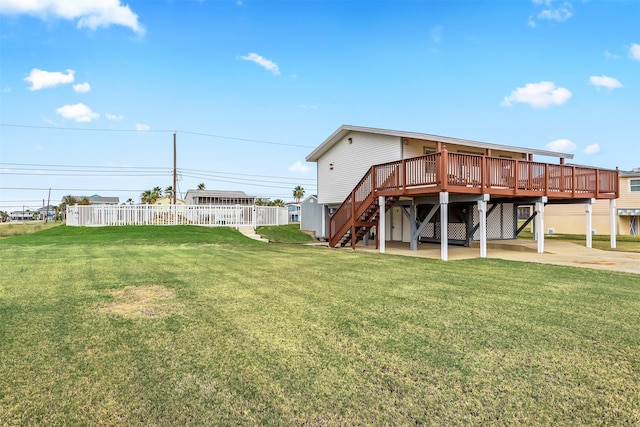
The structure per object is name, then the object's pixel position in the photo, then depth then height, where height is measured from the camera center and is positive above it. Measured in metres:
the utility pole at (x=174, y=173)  32.06 +3.60
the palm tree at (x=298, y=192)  87.56 +5.13
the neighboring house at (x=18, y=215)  91.01 -0.34
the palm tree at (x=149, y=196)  58.77 +2.94
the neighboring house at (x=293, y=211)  58.03 +0.43
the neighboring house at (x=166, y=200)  53.52 +1.96
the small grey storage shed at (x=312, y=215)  22.38 -0.09
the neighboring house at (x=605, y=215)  24.66 -0.11
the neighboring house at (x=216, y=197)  51.59 +2.34
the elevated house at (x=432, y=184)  11.95 +1.09
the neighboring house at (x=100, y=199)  70.40 +3.05
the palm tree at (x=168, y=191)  64.00 +3.97
